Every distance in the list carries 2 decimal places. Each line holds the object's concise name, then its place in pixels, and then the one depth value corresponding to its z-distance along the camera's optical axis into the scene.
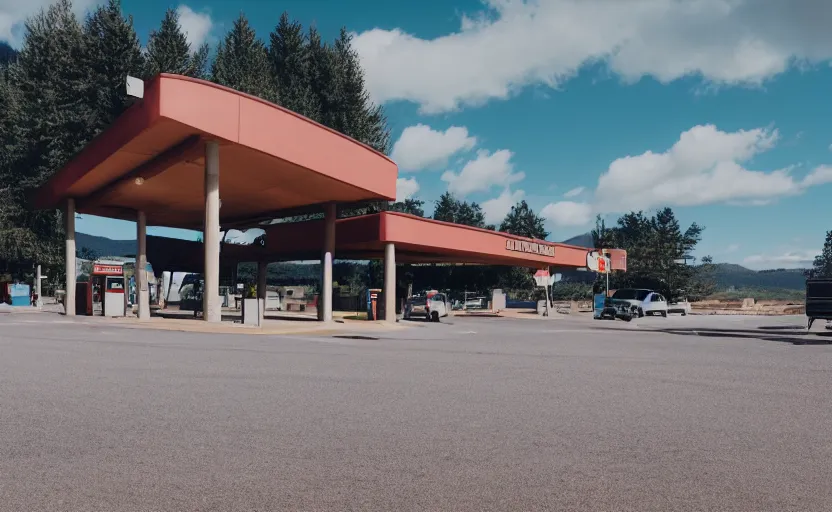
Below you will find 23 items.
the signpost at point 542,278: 43.56
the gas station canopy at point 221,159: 22.70
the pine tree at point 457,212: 92.06
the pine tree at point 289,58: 66.12
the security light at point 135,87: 22.50
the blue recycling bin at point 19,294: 45.09
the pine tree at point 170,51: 57.03
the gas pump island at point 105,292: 31.73
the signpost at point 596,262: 51.44
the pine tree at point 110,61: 54.55
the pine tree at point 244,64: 59.47
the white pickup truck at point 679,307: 47.09
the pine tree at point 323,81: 65.00
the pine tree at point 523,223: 84.12
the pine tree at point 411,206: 97.00
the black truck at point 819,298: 23.91
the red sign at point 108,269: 32.54
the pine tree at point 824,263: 99.69
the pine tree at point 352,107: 64.38
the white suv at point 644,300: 42.80
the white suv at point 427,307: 36.38
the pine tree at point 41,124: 53.41
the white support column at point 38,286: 44.28
